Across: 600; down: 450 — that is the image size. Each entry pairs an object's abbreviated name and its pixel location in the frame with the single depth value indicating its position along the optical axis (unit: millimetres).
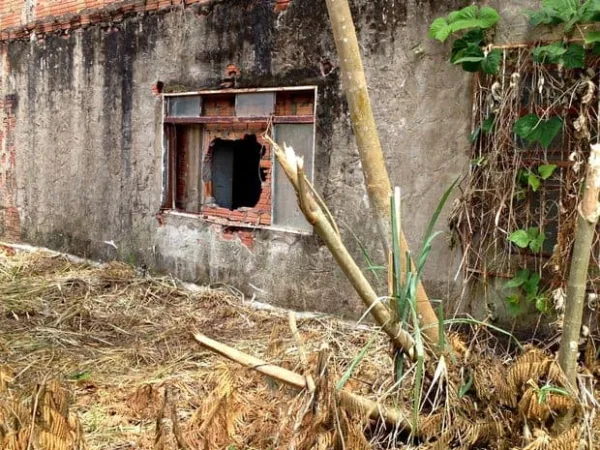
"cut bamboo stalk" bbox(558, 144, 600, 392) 2773
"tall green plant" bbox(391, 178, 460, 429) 2865
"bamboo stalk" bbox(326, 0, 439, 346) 3299
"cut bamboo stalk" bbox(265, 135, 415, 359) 2498
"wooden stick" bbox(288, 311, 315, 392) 2774
